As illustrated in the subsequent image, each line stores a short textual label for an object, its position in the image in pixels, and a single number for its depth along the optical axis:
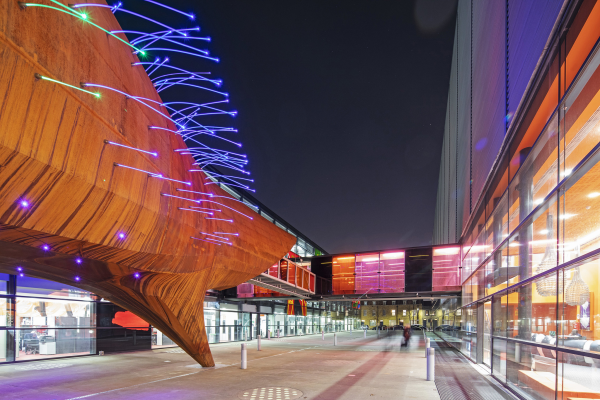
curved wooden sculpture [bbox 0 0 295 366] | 4.19
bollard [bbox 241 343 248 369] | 14.88
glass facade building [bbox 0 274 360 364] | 16.62
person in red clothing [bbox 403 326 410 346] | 26.91
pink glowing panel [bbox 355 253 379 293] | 30.53
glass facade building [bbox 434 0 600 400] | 5.89
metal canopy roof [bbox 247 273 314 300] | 21.14
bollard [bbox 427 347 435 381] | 12.39
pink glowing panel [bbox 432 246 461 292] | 27.83
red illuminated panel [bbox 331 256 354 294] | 31.86
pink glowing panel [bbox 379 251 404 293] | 29.12
